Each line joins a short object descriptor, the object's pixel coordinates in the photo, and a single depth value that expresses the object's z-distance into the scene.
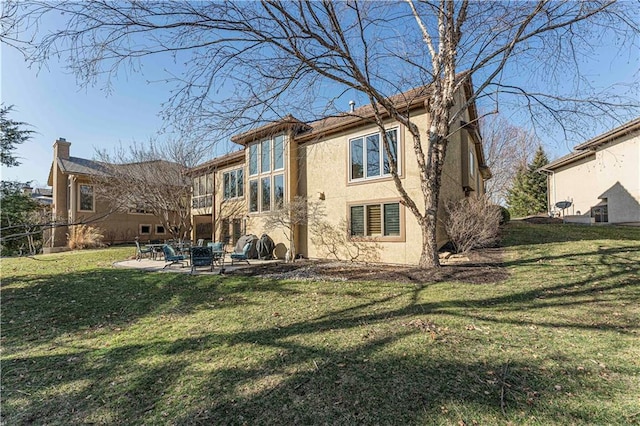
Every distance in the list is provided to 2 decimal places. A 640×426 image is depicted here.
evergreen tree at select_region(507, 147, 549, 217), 30.94
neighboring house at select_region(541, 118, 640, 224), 17.59
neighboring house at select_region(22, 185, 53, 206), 35.44
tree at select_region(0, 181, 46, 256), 9.08
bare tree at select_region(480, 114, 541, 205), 29.55
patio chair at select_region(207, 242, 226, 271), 12.62
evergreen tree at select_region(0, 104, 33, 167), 8.29
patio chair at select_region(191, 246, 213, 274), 10.77
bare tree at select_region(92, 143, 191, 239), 18.58
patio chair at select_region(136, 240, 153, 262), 15.08
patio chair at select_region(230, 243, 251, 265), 12.86
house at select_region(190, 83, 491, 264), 11.67
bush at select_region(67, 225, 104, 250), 21.61
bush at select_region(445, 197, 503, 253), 10.60
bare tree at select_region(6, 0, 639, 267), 5.27
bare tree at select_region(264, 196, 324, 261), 13.98
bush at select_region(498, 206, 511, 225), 17.70
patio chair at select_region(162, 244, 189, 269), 12.02
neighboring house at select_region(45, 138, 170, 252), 24.16
